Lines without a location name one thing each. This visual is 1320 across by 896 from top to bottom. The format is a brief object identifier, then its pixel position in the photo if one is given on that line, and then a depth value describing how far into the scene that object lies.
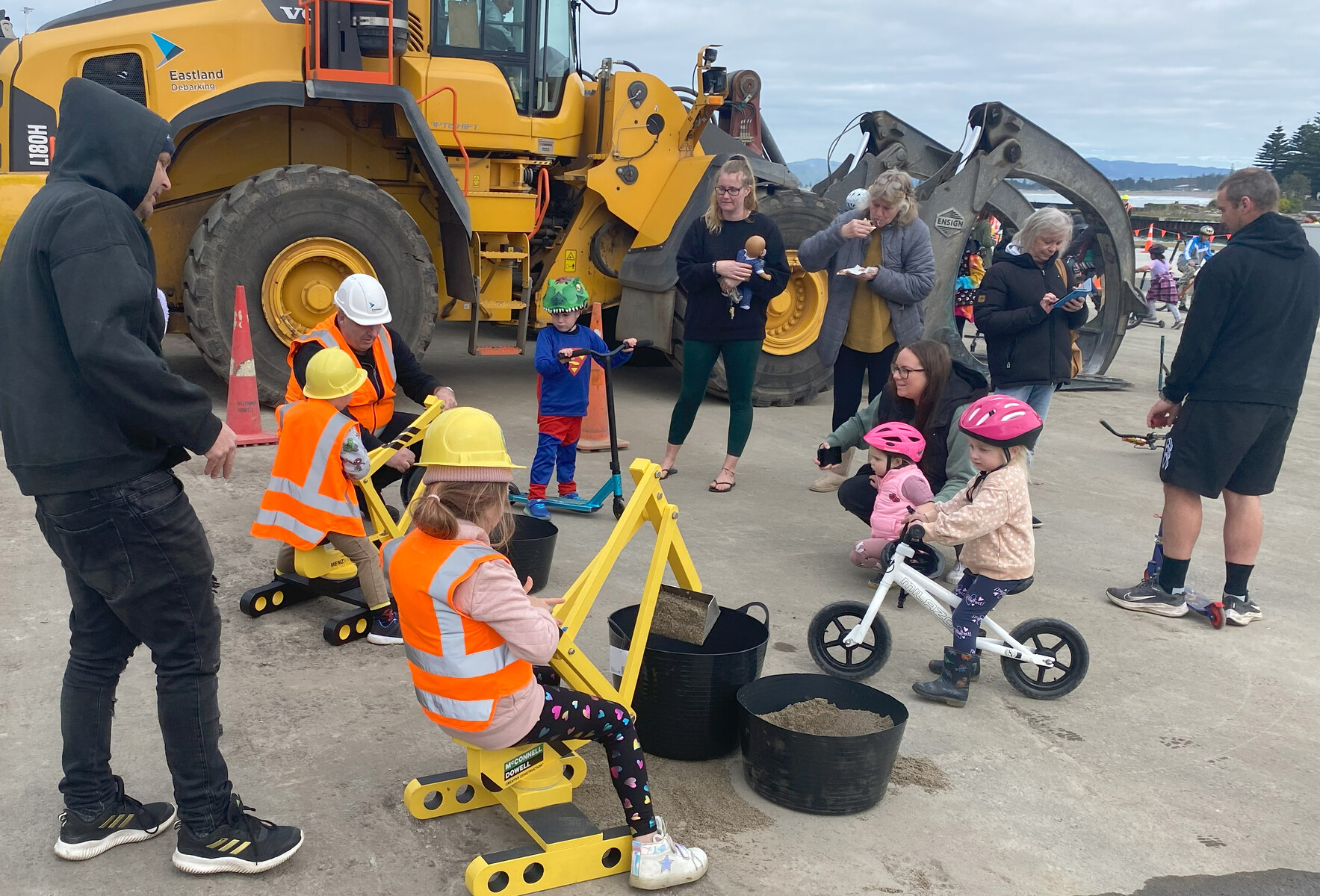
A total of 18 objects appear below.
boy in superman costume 5.98
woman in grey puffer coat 6.30
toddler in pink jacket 5.09
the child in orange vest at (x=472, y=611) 2.67
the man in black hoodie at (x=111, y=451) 2.52
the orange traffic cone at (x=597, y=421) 7.64
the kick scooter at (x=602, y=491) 5.59
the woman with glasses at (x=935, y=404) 5.17
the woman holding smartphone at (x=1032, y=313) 5.96
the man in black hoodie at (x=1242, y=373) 4.83
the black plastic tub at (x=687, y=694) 3.42
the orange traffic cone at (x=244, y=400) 7.00
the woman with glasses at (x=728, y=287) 6.29
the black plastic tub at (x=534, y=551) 4.79
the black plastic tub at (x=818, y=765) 3.20
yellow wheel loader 7.29
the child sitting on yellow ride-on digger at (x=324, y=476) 4.30
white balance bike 4.16
